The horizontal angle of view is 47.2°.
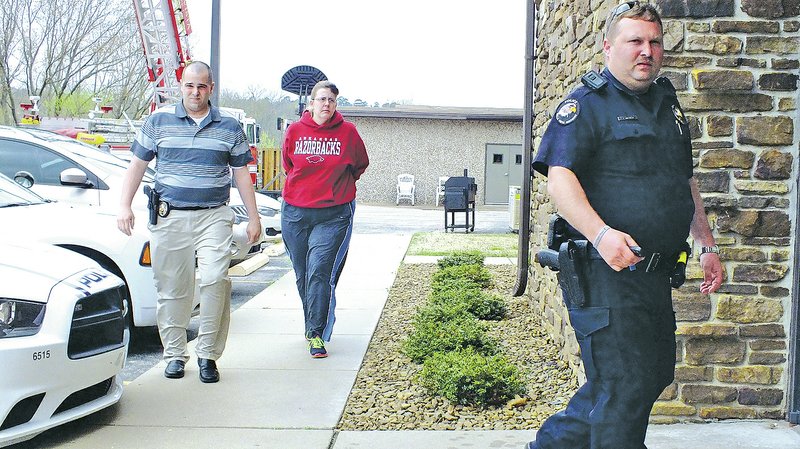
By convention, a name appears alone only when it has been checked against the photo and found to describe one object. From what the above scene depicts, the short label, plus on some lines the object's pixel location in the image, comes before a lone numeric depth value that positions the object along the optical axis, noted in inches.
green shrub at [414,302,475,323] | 296.2
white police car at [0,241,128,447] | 165.5
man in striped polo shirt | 228.5
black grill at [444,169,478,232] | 751.7
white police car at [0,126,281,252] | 311.3
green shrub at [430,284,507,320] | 322.3
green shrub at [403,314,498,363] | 257.6
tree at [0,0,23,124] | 1194.6
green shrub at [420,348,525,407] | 209.9
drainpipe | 340.8
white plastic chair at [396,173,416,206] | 1309.1
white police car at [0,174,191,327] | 251.0
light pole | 462.3
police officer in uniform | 127.9
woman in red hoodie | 267.7
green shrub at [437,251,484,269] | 434.3
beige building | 1330.0
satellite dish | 589.3
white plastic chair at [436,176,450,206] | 1302.9
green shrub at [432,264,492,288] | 395.5
